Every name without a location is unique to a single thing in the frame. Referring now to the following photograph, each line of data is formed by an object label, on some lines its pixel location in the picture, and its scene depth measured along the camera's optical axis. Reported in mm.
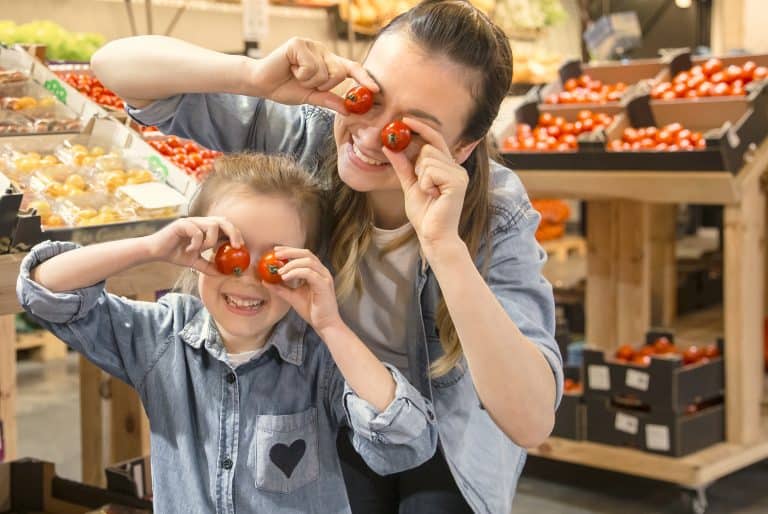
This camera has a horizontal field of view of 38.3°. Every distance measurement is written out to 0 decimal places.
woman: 1498
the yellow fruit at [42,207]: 2444
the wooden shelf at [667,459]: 4000
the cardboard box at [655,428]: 4051
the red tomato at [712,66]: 4609
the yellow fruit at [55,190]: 2568
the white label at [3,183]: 2242
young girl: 1588
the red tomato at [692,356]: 4219
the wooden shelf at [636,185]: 3918
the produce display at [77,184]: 2494
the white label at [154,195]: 2576
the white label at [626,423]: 4148
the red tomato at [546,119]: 4777
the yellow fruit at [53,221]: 2412
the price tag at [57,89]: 3025
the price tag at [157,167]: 2748
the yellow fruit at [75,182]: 2627
